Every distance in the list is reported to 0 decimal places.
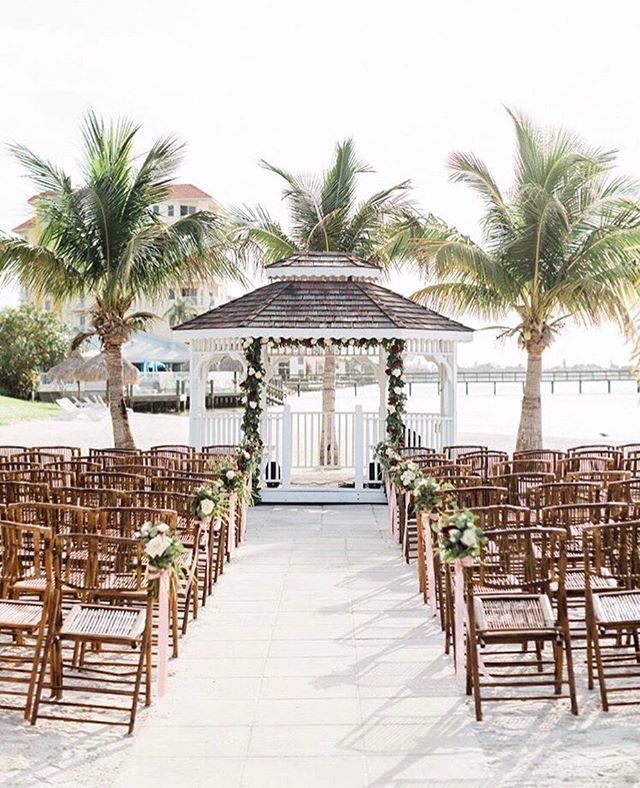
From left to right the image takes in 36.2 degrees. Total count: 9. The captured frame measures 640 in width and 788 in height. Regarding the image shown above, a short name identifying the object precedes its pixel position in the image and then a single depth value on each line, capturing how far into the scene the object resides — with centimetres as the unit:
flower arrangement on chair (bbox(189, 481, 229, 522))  824
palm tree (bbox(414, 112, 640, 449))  1773
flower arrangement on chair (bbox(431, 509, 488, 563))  628
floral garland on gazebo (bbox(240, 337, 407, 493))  1620
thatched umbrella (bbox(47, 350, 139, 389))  4100
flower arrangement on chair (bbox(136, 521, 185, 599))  616
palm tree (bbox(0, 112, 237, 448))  1873
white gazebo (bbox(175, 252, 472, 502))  1611
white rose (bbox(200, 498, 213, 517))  823
